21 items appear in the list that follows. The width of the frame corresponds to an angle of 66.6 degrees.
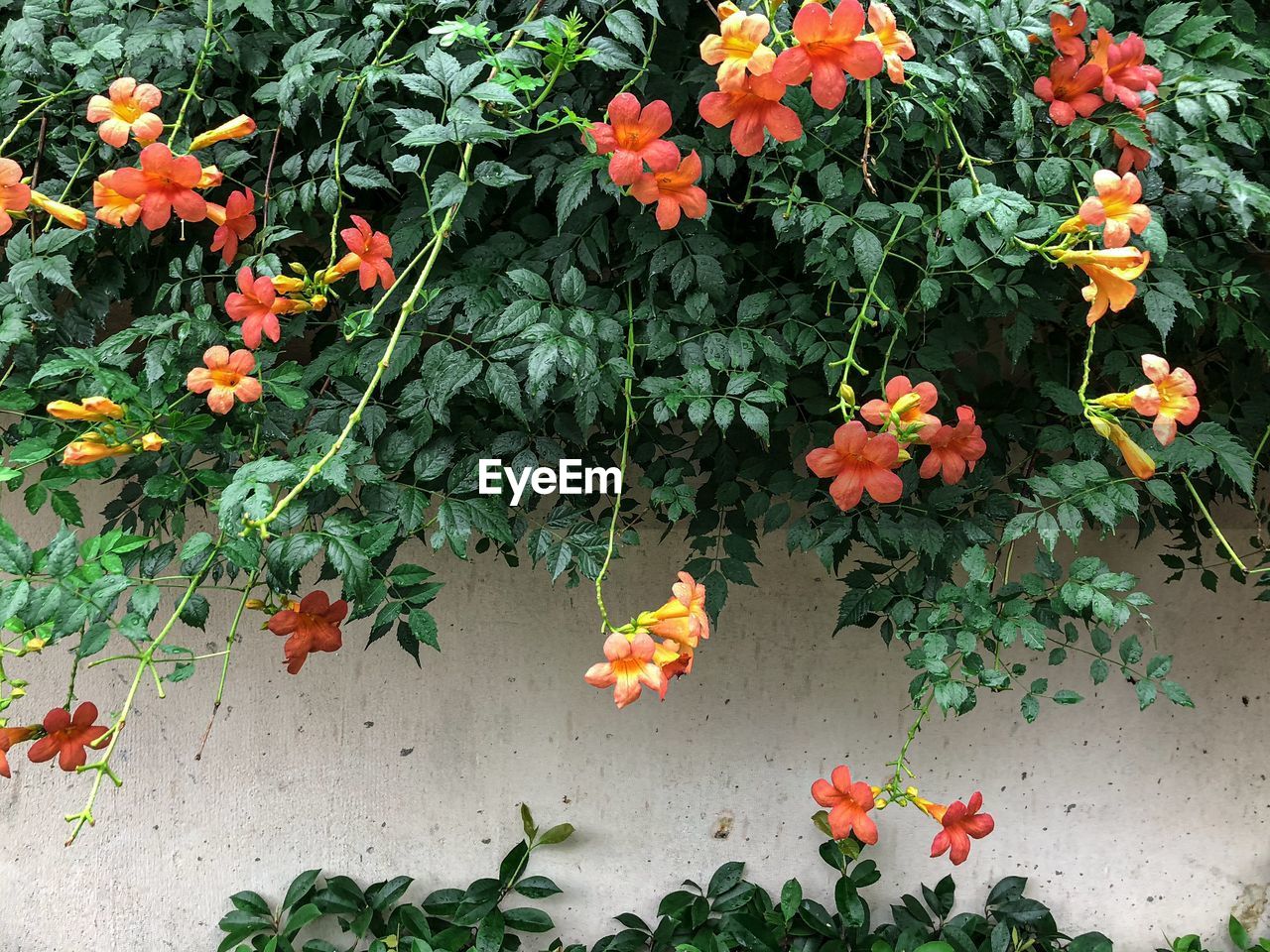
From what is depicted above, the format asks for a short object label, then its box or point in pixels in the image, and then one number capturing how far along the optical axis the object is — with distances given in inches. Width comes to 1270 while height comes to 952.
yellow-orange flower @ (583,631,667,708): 46.8
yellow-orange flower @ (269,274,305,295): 52.8
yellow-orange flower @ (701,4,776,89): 44.1
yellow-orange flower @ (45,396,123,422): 51.6
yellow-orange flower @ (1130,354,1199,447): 50.6
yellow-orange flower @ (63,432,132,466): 52.1
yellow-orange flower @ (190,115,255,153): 53.7
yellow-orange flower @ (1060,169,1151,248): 48.7
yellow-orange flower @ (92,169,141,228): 52.1
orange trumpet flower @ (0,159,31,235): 52.1
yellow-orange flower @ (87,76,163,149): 51.8
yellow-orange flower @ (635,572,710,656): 47.7
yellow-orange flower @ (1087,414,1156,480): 50.9
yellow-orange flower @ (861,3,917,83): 47.3
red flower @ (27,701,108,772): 53.4
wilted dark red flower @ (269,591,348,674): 57.3
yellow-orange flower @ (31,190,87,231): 53.6
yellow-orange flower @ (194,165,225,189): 53.1
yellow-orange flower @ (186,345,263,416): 53.5
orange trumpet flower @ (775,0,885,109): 44.1
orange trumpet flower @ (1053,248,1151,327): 47.8
